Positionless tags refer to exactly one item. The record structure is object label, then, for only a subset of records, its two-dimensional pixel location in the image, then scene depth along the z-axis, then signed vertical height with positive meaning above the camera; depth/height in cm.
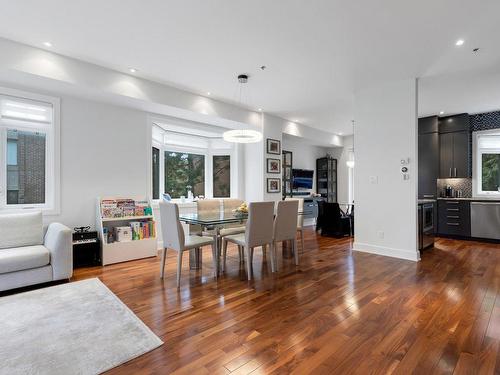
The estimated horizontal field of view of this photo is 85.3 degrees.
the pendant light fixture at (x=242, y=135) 408 +80
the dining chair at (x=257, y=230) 327 -53
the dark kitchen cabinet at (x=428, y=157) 601 +66
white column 414 +26
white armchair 291 -71
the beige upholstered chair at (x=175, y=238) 310 -60
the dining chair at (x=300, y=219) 464 -56
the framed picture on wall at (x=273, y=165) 615 +50
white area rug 176 -112
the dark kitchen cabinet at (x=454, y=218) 559 -68
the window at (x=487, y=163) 589 +50
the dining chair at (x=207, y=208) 401 -33
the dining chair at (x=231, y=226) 394 -63
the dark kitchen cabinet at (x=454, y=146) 587 +87
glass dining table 330 -41
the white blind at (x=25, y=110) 363 +110
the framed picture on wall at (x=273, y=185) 620 +5
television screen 802 +26
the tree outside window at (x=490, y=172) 589 +30
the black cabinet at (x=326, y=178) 881 +29
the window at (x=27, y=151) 363 +54
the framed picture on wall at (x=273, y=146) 613 +94
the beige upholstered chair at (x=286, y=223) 364 -49
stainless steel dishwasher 527 -67
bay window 534 +55
